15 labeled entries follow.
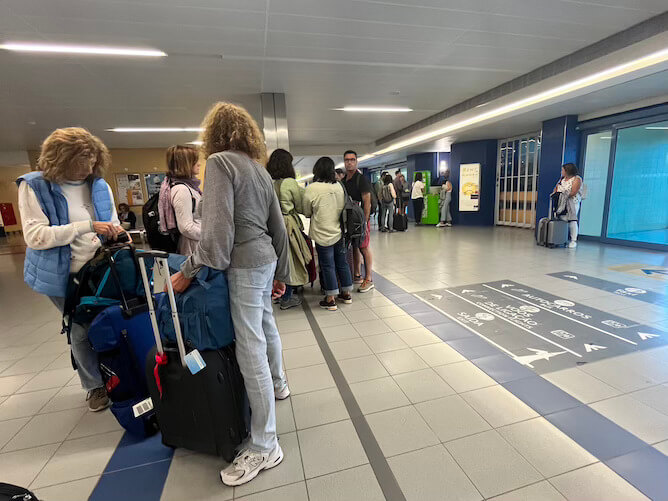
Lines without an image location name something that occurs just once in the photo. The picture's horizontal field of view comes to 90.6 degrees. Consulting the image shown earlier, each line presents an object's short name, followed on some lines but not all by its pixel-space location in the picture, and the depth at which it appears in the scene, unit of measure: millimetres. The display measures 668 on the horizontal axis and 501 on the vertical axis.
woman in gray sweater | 1325
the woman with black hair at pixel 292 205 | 3201
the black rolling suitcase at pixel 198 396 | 1426
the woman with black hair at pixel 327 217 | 3430
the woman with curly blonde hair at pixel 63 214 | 1689
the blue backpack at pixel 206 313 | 1393
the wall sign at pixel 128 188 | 10062
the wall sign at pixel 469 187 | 10466
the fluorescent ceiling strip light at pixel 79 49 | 3627
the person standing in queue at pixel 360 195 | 4156
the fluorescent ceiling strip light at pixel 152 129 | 7748
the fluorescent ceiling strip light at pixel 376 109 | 7160
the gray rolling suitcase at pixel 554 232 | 6551
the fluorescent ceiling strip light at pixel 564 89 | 3938
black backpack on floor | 979
